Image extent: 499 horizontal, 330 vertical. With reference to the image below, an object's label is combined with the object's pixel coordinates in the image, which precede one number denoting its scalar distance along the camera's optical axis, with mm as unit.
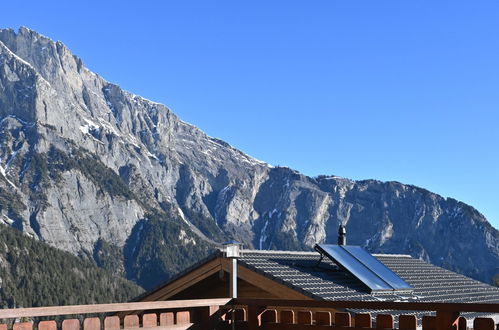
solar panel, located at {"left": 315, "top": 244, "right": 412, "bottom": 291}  14930
